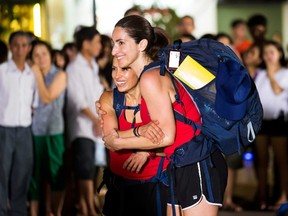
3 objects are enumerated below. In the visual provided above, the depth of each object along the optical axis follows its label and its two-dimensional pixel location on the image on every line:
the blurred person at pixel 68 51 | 12.01
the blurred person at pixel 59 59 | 11.48
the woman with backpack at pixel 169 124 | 5.48
